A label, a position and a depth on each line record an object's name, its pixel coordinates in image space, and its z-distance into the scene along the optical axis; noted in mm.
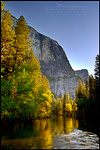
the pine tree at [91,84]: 40416
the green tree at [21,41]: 18719
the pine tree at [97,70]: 30509
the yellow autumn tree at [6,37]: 13545
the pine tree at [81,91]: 60172
